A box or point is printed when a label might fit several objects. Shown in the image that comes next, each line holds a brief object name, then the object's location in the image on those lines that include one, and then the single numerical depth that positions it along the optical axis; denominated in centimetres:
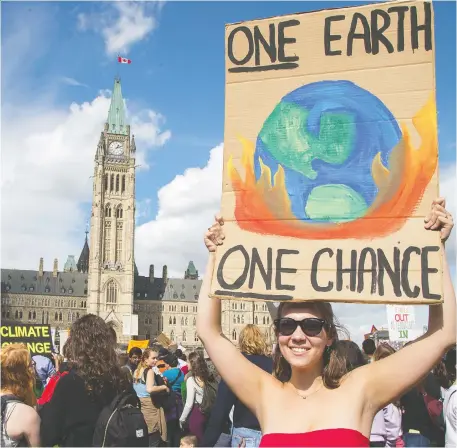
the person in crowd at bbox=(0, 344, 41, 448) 412
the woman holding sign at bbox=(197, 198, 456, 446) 273
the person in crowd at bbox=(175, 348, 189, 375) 1144
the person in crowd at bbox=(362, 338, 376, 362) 859
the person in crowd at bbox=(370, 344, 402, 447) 622
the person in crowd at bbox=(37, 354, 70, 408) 682
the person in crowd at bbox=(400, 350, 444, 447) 629
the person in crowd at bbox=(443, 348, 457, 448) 458
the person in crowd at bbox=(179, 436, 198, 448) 547
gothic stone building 8894
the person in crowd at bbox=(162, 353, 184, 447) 824
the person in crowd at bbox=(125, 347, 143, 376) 1034
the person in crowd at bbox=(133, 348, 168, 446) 763
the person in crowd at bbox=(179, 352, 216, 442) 746
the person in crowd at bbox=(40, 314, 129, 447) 430
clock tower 8825
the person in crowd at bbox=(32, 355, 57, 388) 926
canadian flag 7944
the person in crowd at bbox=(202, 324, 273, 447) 482
